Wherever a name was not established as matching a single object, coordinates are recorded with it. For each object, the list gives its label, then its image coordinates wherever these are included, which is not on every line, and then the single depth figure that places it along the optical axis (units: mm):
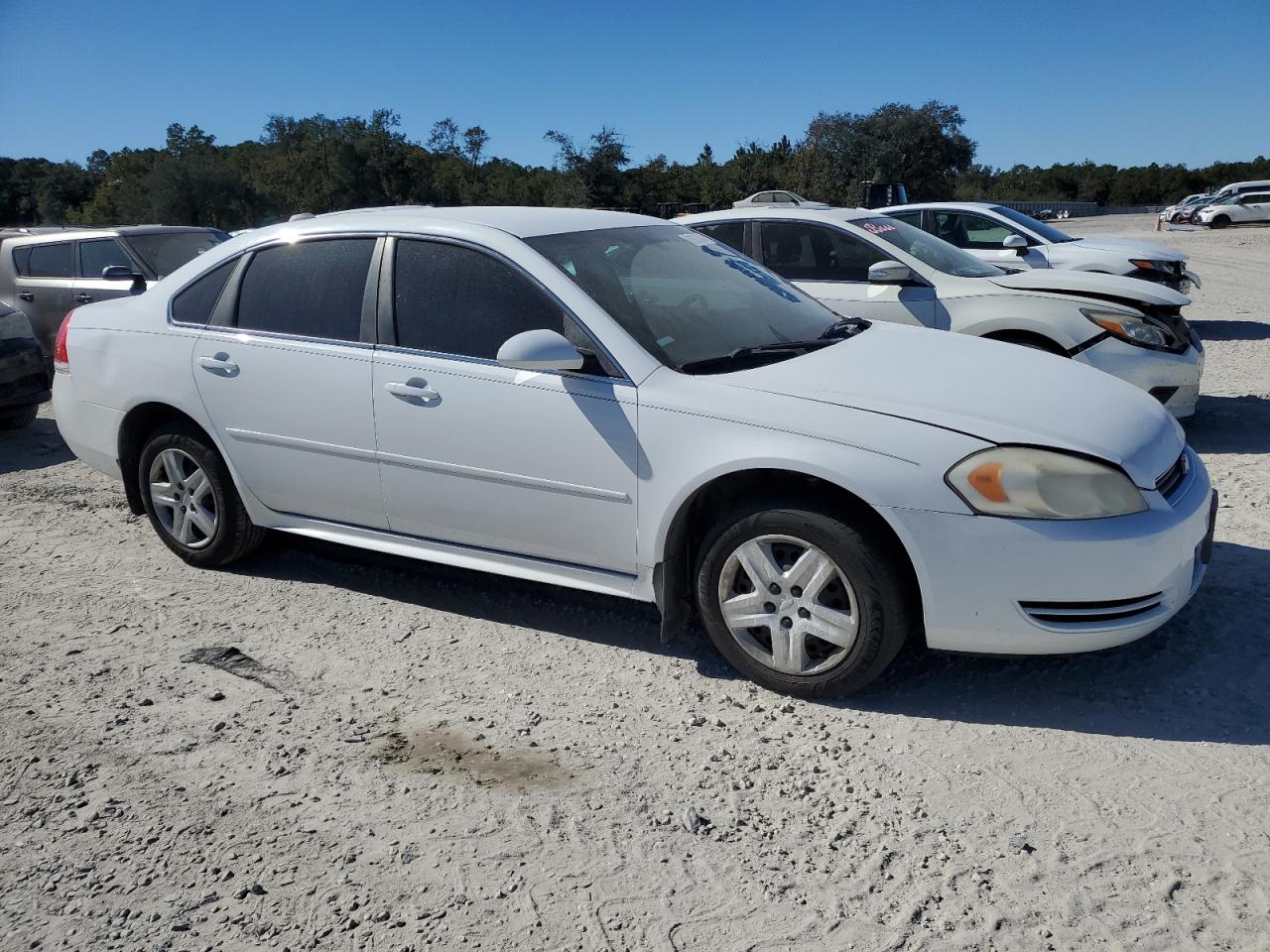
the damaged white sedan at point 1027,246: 11383
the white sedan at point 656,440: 3395
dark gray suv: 10531
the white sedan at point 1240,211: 42469
